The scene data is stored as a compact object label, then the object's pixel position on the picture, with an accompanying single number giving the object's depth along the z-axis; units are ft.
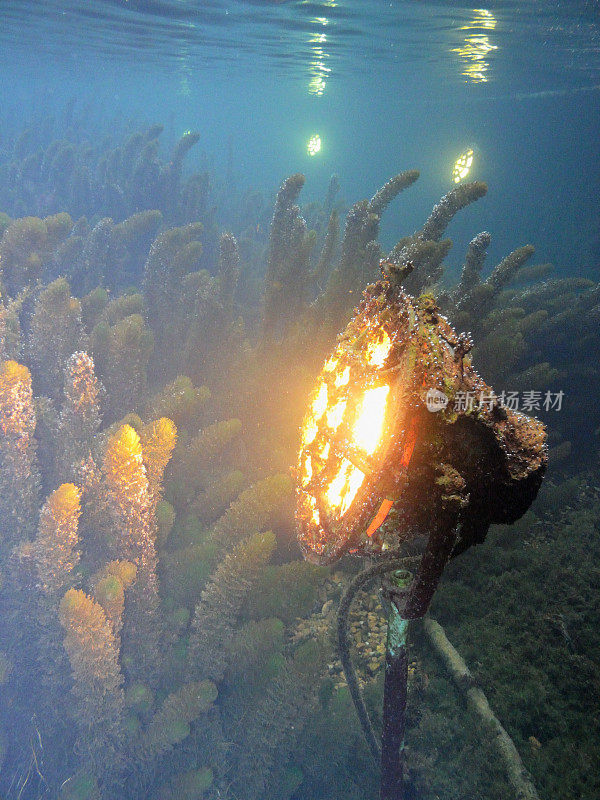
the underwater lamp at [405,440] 2.99
